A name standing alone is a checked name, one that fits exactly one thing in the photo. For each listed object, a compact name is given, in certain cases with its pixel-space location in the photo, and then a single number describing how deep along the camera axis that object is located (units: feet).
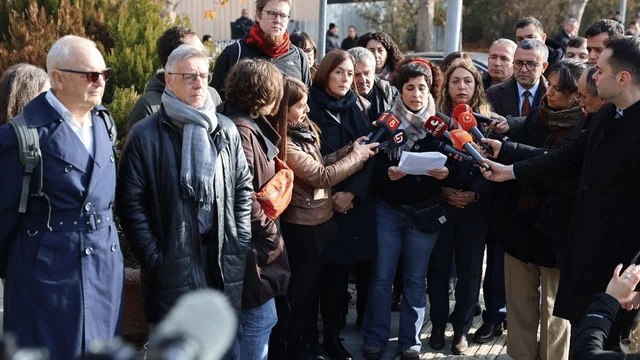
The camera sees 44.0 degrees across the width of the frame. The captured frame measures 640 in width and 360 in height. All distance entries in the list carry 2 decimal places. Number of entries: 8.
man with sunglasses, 11.59
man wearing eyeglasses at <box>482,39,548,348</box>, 19.49
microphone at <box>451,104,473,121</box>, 18.03
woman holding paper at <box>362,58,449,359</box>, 17.85
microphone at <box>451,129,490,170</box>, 16.07
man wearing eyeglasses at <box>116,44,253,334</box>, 13.01
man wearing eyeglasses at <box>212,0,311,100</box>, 19.01
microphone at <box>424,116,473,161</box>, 17.51
